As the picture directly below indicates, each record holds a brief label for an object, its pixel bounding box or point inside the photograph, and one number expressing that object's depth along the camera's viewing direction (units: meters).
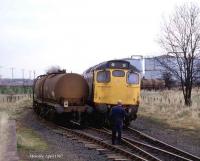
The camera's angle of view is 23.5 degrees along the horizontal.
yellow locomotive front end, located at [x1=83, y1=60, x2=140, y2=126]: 23.28
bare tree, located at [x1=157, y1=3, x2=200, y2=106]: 33.22
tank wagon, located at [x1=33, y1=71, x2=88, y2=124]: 24.11
